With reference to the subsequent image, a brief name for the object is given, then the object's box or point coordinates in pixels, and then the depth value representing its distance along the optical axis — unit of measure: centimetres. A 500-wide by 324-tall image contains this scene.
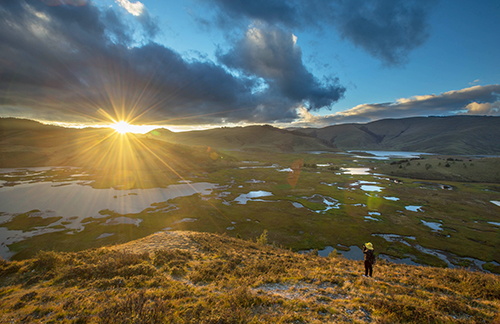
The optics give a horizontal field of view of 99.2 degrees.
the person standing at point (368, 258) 1516
